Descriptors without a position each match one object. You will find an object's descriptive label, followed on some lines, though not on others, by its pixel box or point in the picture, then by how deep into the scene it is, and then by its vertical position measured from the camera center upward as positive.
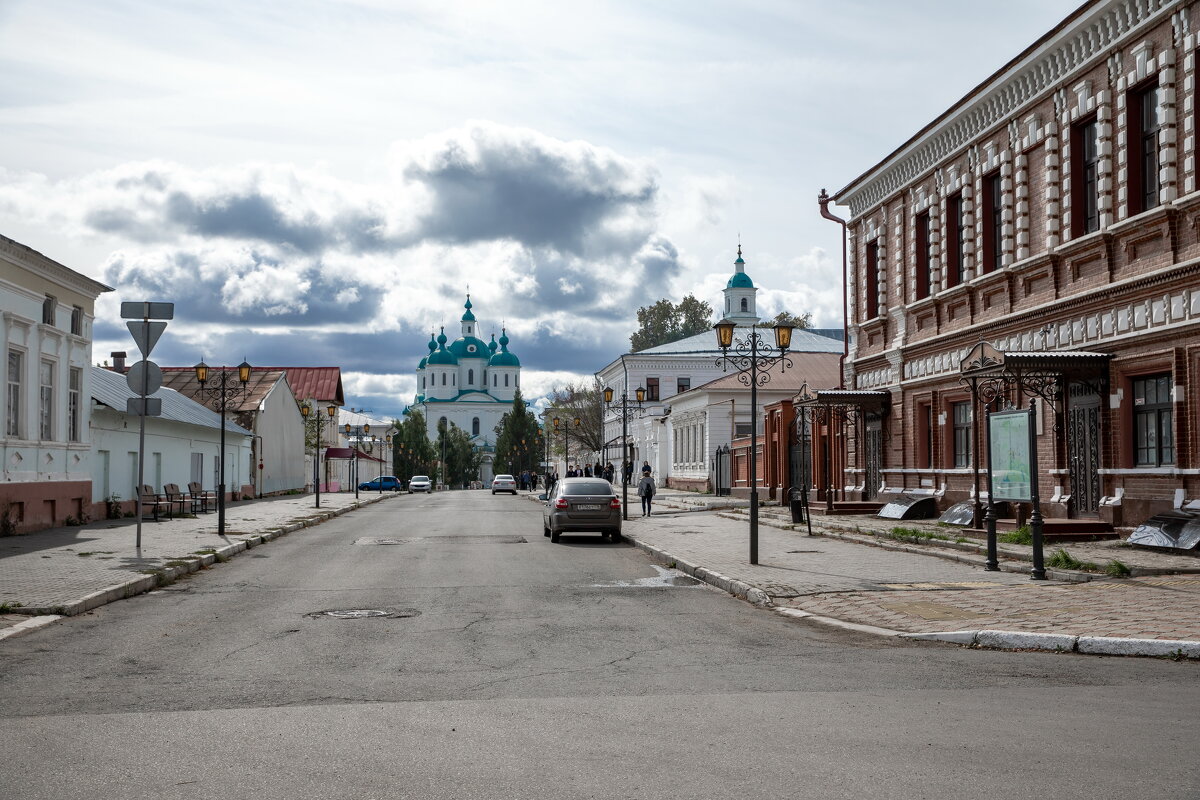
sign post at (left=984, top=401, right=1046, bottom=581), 15.24 -0.25
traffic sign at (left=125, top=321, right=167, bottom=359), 19.02 +1.90
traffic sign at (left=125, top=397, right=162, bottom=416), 19.05 +0.69
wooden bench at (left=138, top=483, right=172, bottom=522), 30.48 -1.46
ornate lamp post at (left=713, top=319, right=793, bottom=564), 17.52 +1.75
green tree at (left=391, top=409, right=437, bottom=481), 126.62 -0.26
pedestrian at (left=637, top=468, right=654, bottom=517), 34.78 -1.34
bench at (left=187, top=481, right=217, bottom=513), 35.59 -1.49
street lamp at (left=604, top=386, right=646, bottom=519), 32.18 -0.20
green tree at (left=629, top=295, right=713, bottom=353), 110.06 +11.99
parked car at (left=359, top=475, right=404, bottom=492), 89.06 -2.90
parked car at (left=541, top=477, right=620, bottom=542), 24.67 -1.34
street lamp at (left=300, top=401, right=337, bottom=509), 44.44 +1.47
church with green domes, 161.62 +9.07
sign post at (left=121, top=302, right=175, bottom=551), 19.06 +1.78
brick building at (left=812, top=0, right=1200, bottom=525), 18.16 +3.38
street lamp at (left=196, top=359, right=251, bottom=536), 24.75 +1.78
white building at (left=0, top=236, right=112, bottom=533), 23.91 +1.34
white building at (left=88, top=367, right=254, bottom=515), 31.14 +0.10
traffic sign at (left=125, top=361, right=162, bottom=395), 19.19 +1.18
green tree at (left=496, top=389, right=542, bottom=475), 130.00 +0.73
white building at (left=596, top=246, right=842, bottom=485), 61.19 +4.14
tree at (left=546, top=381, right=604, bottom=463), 95.25 +2.93
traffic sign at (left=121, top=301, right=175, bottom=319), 19.16 +2.28
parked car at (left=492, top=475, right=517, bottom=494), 76.00 -2.41
